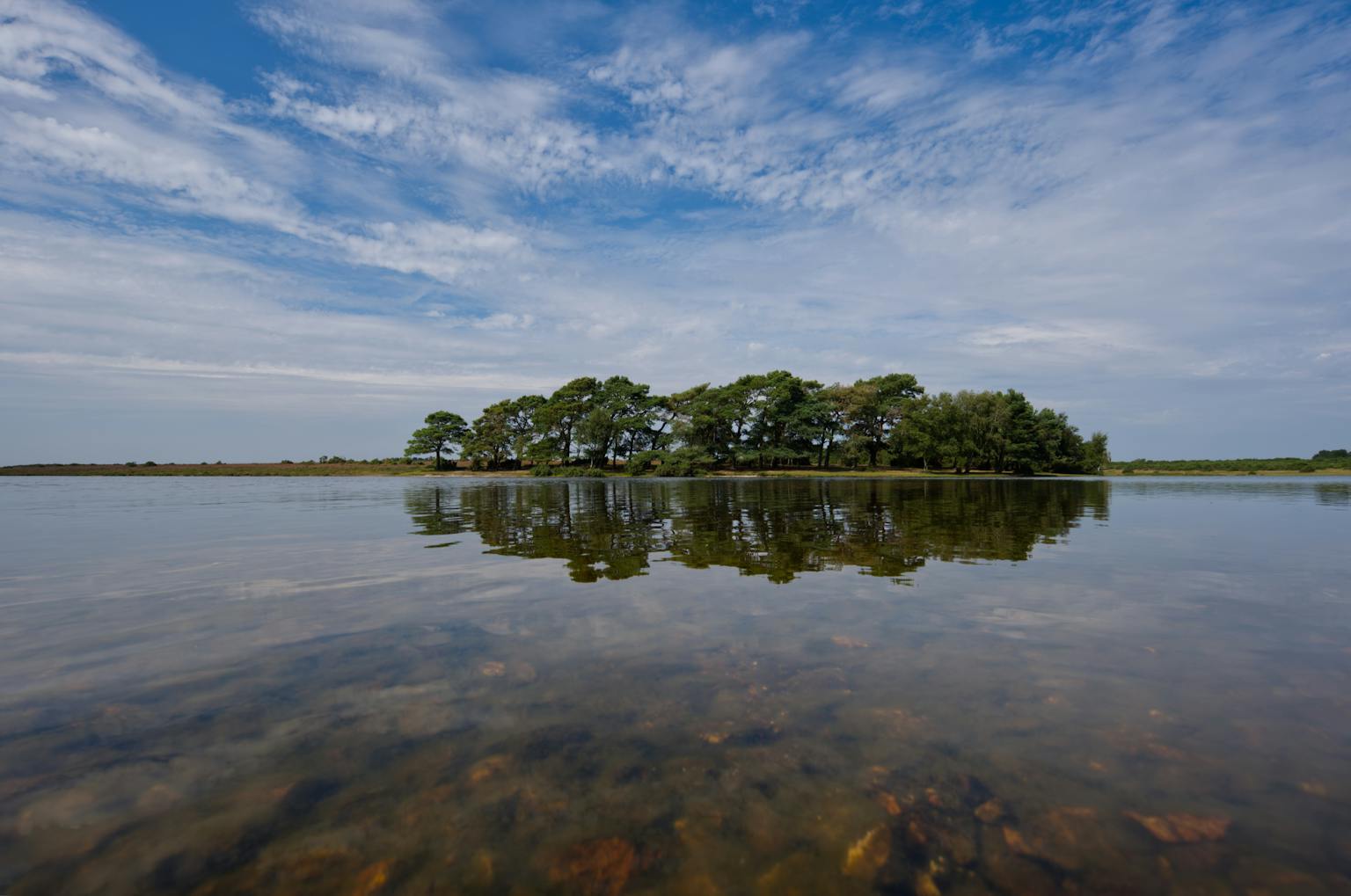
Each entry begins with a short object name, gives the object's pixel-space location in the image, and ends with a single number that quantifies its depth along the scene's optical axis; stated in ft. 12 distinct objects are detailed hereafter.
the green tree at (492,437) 351.67
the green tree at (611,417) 314.35
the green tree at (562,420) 330.95
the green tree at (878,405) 318.65
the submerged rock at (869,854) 11.30
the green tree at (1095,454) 358.45
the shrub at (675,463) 302.66
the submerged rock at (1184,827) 12.06
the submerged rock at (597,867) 10.83
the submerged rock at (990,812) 12.69
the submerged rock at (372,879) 10.73
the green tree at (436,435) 352.69
